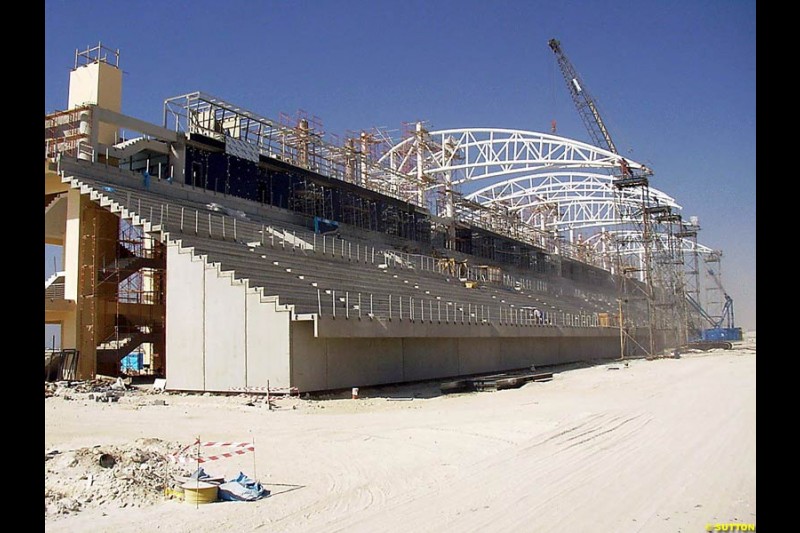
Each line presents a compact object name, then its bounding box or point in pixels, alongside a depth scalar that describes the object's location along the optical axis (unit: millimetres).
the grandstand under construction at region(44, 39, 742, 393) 22875
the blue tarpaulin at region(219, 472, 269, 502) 9039
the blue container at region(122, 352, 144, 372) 36531
